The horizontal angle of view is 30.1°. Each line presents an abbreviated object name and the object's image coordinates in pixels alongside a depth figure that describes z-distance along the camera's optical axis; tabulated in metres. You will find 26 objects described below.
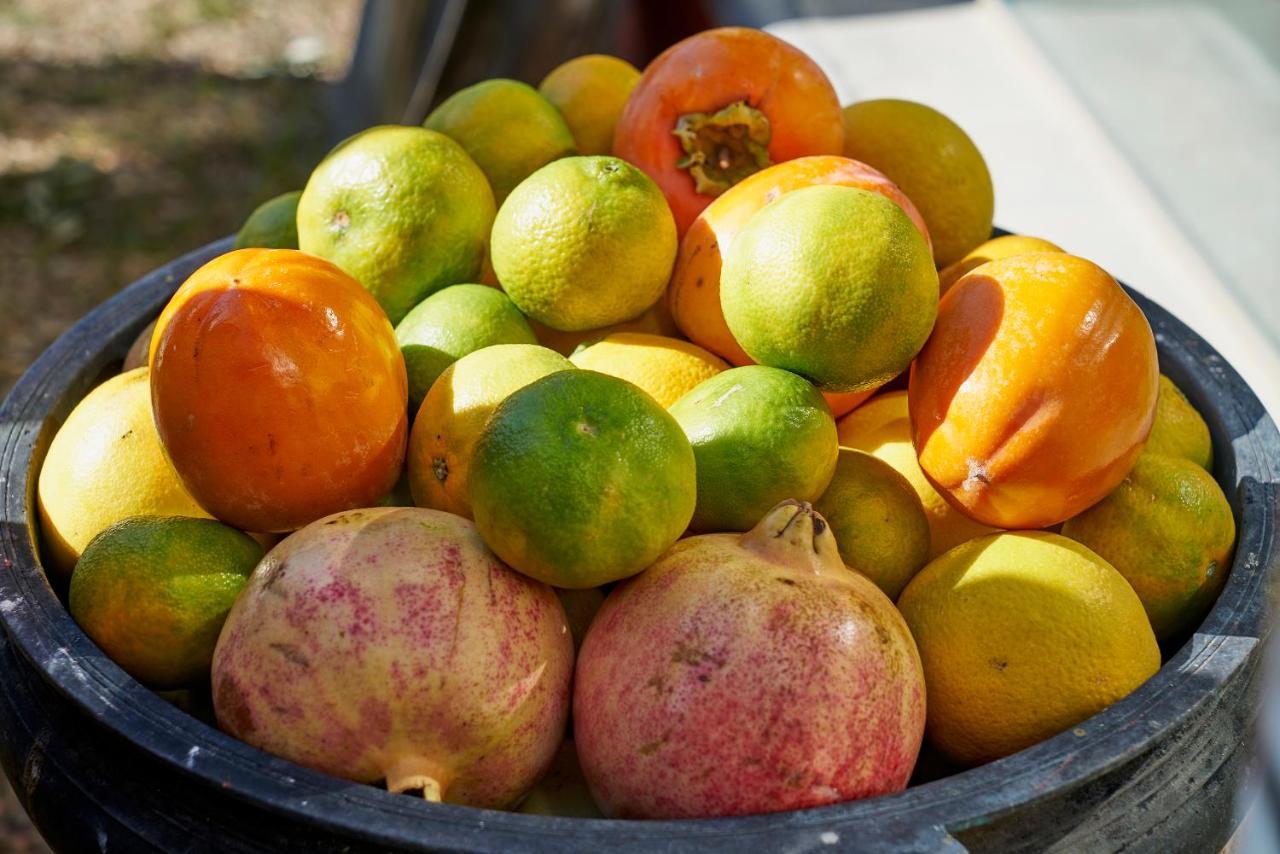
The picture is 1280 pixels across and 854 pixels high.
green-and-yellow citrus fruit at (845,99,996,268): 0.73
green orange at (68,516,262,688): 0.61
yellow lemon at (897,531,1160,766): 0.60
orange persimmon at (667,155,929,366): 0.67
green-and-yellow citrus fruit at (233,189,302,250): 0.74
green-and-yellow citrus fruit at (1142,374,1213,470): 0.69
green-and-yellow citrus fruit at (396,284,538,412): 0.67
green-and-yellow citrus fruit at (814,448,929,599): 0.64
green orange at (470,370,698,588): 0.59
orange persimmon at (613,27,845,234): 0.72
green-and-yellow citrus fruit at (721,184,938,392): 0.63
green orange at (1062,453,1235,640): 0.64
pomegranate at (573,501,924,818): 0.57
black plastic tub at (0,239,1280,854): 0.55
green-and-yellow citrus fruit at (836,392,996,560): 0.66
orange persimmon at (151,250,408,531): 0.61
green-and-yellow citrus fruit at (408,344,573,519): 0.64
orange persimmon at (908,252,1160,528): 0.62
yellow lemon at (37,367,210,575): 0.65
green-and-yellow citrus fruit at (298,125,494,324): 0.70
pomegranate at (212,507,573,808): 0.58
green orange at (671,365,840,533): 0.62
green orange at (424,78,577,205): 0.74
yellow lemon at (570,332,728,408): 0.67
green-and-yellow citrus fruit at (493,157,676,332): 0.67
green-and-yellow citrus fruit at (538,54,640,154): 0.77
